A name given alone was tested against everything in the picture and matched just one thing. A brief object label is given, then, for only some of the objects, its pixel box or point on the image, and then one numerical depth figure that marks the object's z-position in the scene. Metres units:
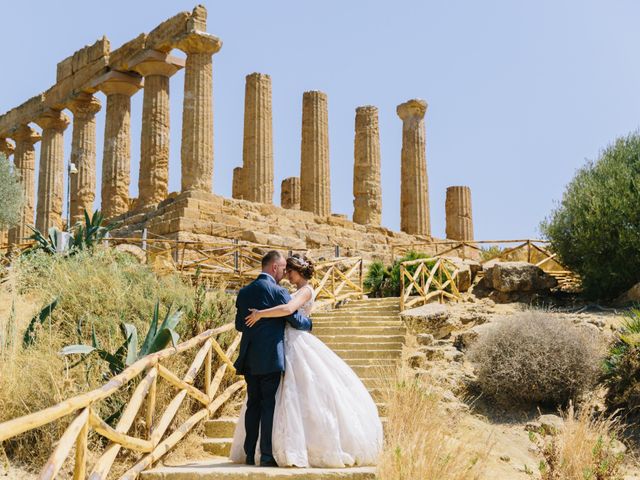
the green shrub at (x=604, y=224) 16.20
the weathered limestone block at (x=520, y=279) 17.81
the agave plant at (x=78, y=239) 14.71
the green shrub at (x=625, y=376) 10.68
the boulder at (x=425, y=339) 12.76
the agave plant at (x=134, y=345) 7.44
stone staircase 6.09
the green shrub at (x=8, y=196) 27.23
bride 6.36
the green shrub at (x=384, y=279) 18.33
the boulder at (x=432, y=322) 13.41
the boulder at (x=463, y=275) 18.41
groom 6.46
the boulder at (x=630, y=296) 15.33
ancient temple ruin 24.73
